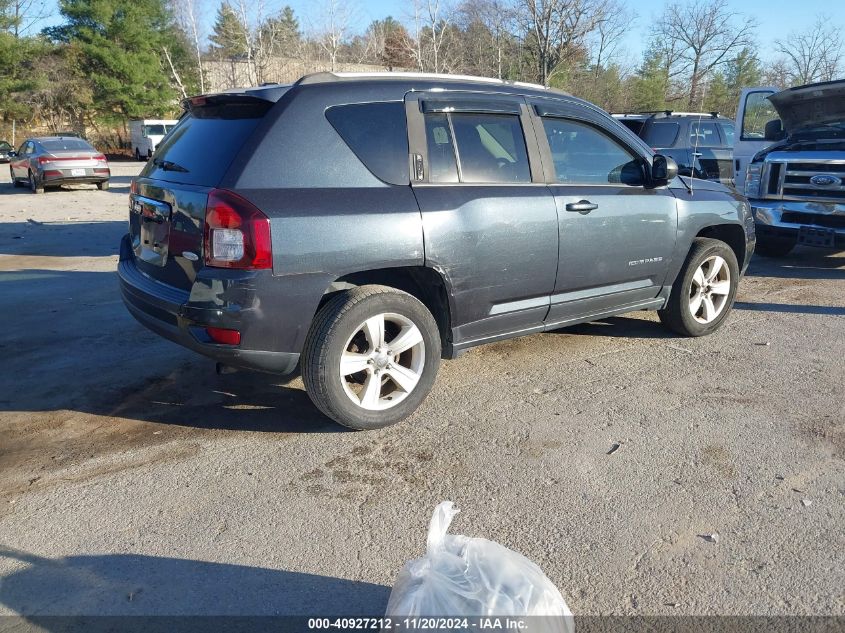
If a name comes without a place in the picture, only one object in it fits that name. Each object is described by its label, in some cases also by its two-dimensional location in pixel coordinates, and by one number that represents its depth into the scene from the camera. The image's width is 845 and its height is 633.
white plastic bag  1.93
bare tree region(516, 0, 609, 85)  24.95
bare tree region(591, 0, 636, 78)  30.44
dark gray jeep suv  3.57
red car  19.02
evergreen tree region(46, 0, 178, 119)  45.66
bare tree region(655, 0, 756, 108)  35.09
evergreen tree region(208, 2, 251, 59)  30.86
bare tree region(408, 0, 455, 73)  27.32
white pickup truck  7.79
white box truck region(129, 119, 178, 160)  38.84
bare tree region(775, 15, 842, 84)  31.61
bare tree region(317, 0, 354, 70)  29.44
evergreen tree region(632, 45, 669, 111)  32.31
